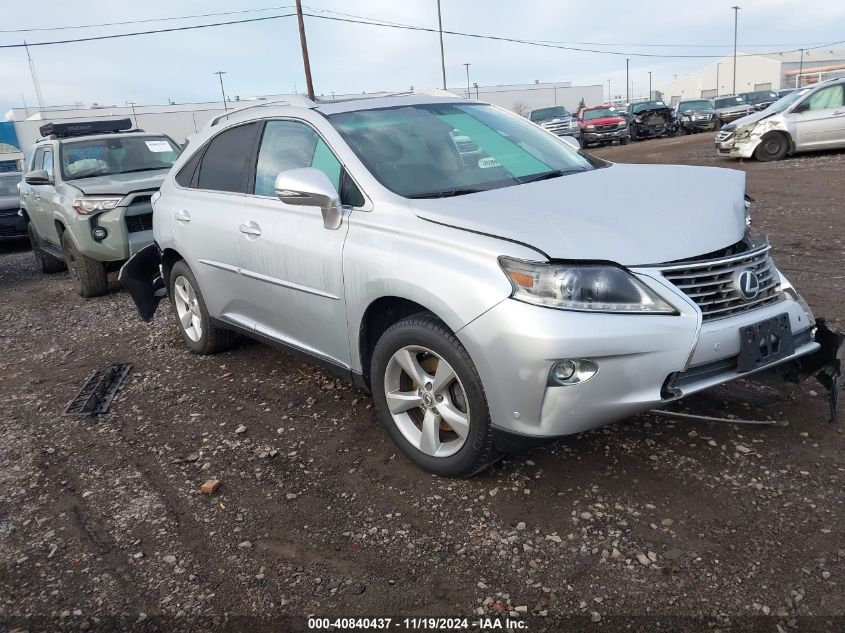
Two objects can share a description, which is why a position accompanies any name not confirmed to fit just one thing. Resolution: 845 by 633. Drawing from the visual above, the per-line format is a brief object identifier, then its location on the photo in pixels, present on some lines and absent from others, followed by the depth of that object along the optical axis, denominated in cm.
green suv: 732
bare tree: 6741
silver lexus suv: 252
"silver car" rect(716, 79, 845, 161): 1358
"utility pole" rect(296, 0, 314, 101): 2600
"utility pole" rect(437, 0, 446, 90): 3994
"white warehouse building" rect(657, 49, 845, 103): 8550
